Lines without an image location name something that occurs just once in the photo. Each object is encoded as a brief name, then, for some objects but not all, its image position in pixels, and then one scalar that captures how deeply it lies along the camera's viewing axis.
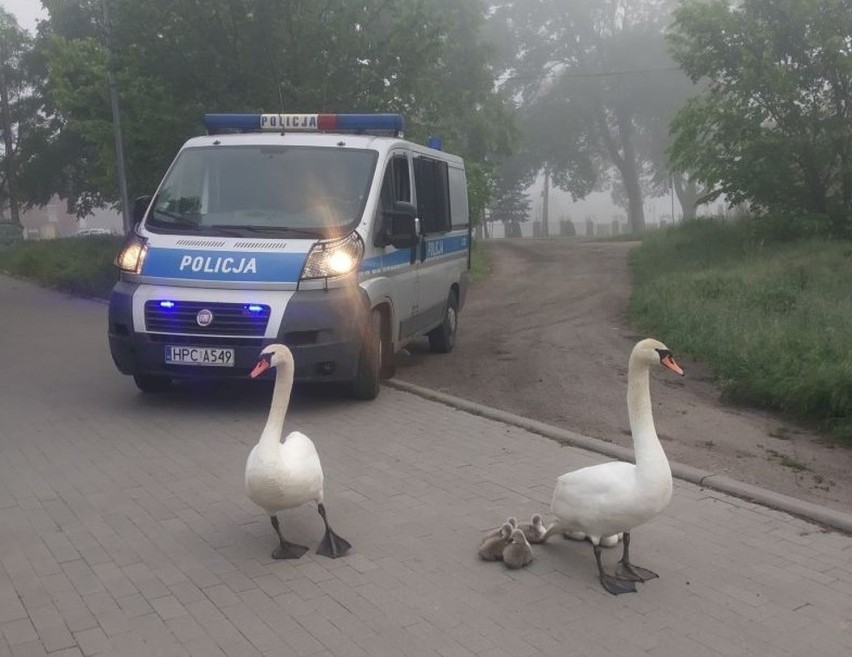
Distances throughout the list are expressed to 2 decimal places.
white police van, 7.73
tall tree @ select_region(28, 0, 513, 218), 16.45
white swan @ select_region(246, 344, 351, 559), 4.81
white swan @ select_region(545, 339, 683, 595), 4.45
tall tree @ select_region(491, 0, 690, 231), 49.69
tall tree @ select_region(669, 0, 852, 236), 18.19
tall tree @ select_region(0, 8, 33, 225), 41.69
